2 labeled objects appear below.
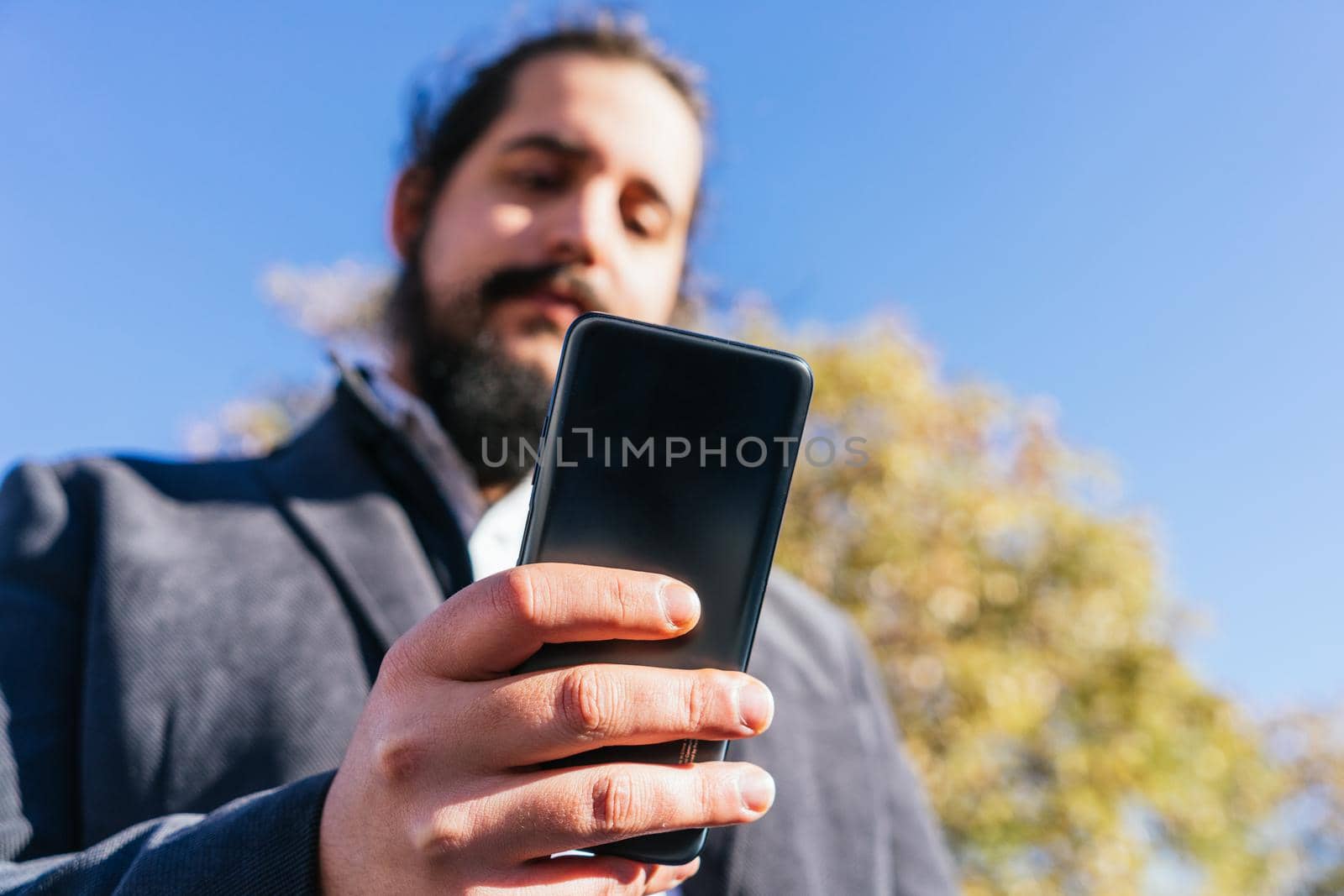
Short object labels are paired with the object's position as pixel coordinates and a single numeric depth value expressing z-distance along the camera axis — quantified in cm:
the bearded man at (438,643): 32
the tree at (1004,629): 568
